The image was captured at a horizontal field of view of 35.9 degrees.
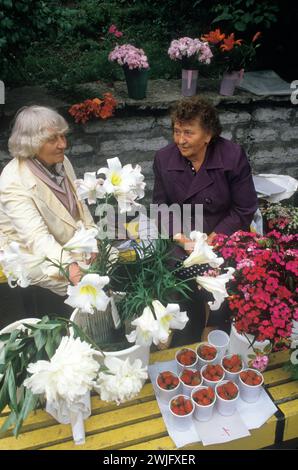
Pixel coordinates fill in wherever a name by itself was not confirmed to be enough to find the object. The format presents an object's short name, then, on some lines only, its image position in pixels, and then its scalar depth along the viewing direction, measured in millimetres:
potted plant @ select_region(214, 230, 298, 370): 1498
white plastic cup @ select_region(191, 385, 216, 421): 1529
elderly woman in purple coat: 2383
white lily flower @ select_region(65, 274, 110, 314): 1257
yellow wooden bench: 1520
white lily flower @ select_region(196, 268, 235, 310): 1367
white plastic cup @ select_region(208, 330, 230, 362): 1801
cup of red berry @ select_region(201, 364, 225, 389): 1613
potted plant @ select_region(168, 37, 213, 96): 3619
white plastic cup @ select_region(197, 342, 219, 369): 1695
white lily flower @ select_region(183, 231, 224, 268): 1382
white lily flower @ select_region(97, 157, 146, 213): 1454
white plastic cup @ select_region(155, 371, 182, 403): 1604
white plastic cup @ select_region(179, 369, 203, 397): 1599
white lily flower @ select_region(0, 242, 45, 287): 1307
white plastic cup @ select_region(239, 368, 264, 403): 1604
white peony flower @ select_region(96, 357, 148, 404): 1293
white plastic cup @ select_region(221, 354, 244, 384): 1644
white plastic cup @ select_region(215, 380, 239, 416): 1549
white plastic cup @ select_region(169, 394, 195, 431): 1516
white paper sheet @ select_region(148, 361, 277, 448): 1512
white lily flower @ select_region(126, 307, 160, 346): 1257
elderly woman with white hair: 2145
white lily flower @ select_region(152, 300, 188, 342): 1281
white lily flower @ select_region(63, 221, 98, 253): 1326
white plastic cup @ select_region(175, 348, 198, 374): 1678
